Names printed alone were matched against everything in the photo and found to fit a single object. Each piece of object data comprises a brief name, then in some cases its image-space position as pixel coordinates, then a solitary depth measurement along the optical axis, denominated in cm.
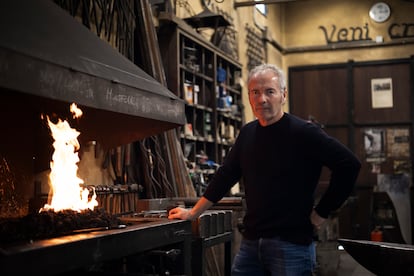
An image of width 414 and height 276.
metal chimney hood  252
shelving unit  595
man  270
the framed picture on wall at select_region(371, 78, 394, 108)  1087
